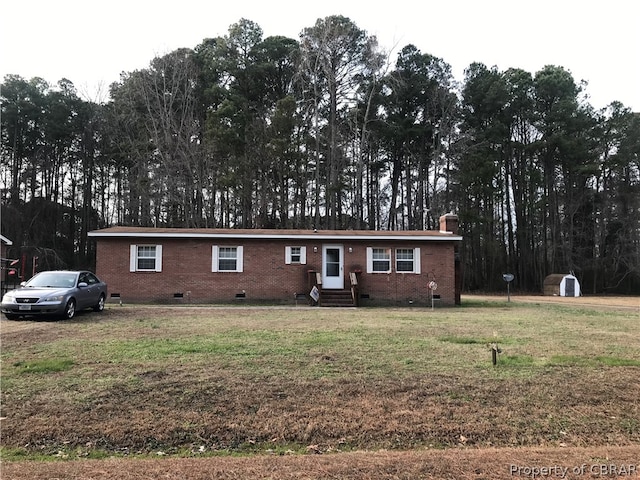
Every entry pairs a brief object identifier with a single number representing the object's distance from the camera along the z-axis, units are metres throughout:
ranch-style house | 19.83
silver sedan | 12.43
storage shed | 33.34
